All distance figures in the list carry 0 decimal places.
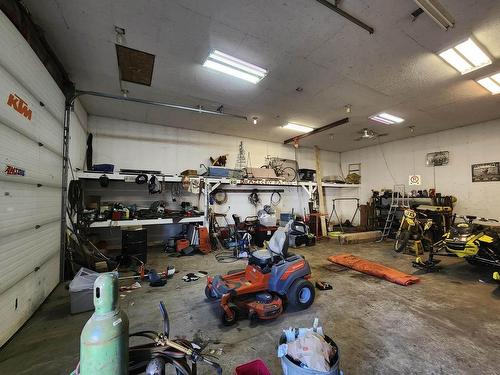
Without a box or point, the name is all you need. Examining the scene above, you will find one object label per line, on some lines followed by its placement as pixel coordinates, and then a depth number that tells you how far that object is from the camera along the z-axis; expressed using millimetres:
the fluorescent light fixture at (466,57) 3080
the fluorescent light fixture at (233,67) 3360
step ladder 7453
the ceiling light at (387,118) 5635
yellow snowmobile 3805
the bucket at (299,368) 1277
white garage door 2164
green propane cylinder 1032
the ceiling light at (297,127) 6488
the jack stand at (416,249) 5188
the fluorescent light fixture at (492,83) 3868
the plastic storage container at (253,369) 1462
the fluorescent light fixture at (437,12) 2189
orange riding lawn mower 2559
